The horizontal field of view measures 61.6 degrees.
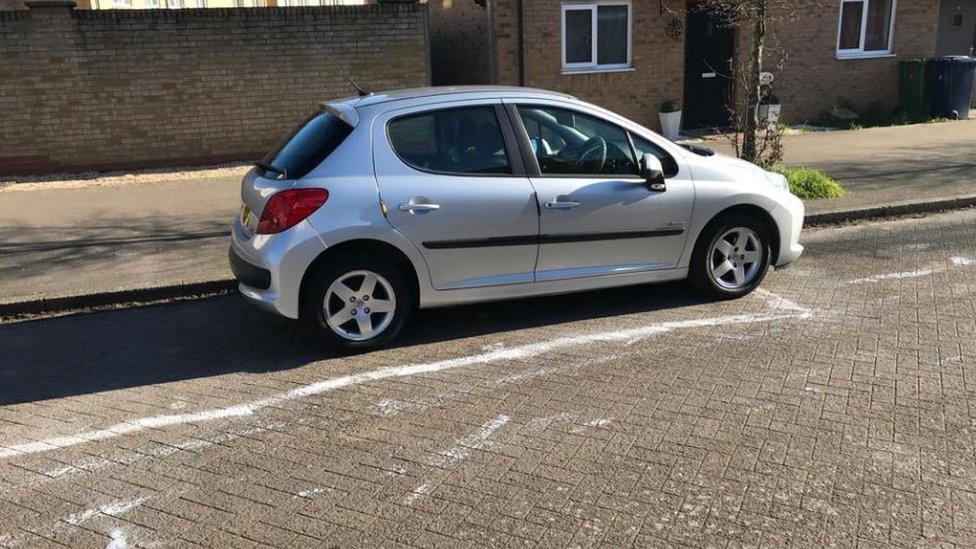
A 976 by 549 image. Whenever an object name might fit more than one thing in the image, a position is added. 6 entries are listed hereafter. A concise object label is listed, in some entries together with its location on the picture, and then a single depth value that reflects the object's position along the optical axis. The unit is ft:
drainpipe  43.67
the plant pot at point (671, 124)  46.50
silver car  16.37
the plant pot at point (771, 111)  46.05
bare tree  30.25
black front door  48.11
